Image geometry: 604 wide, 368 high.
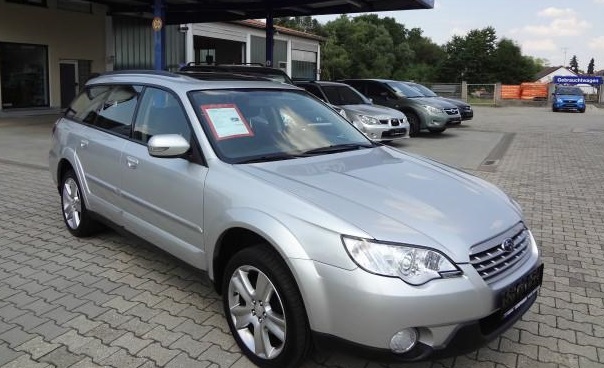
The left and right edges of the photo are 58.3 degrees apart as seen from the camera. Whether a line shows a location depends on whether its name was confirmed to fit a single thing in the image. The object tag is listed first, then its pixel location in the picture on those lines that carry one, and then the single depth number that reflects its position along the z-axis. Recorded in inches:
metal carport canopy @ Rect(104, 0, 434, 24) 650.8
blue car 1229.1
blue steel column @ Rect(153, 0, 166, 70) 583.6
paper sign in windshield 140.3
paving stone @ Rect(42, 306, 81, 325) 141.3
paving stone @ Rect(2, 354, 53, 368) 119.5
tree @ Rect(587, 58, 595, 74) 5641.2
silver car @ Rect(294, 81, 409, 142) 492.4
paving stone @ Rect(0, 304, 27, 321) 142.9
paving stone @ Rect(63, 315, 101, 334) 136.5
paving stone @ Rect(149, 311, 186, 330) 139.9
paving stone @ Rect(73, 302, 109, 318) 144.9
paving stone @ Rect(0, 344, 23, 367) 121.6
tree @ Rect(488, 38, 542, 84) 3041.3
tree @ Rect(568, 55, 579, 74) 6392.7
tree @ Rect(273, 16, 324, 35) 2984.7
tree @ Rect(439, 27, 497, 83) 3038.9
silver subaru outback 99.9
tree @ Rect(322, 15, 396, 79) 2748.5
